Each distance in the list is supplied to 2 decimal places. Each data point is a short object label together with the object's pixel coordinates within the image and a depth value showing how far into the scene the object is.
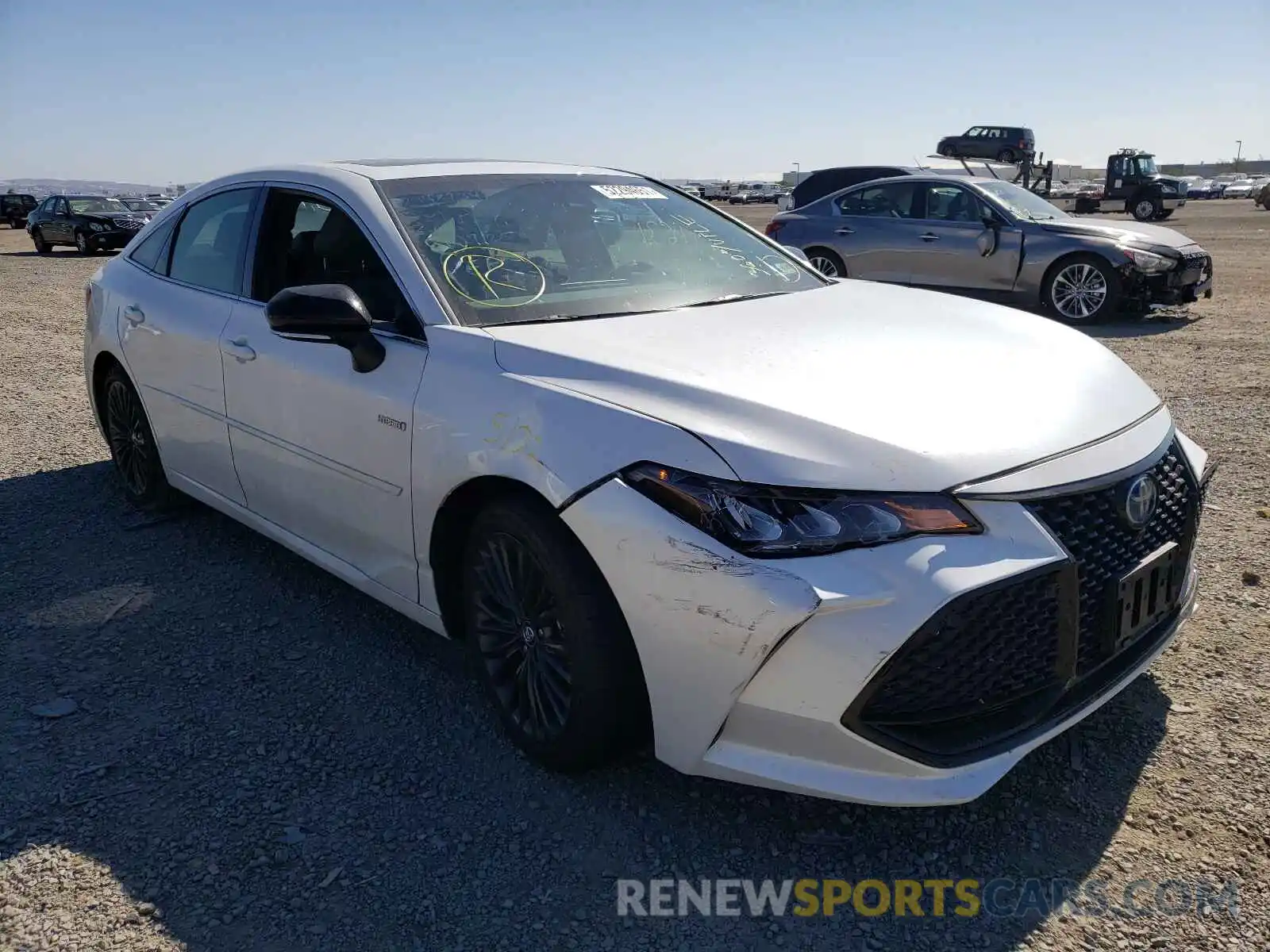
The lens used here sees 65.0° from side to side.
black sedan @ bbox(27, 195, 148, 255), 24.27
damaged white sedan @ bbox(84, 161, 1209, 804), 2.10
